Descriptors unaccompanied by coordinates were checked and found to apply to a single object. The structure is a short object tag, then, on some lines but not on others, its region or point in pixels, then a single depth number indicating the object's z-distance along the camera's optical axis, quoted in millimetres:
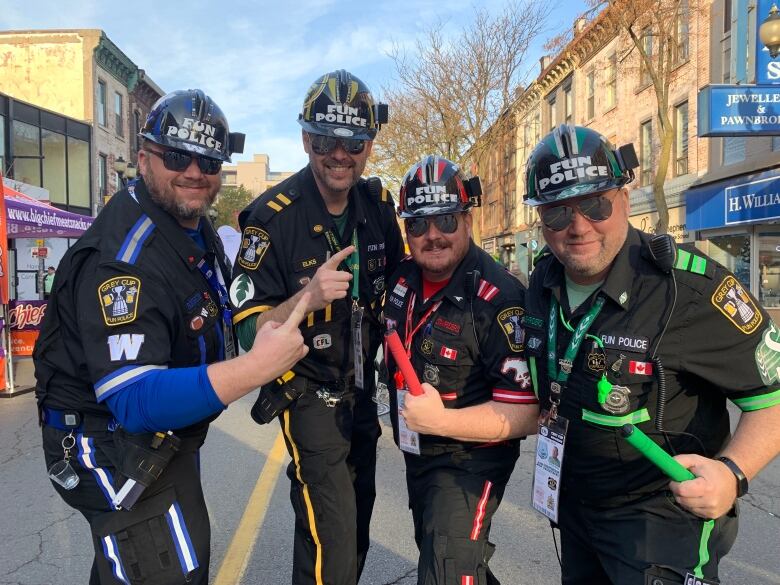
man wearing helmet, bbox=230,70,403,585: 2840
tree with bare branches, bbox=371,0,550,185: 22000
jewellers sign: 9836
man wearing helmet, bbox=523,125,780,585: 1944
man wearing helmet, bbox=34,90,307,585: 2020
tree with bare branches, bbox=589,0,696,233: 14609
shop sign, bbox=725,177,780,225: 13812
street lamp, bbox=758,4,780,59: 8234
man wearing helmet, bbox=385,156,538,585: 2410
